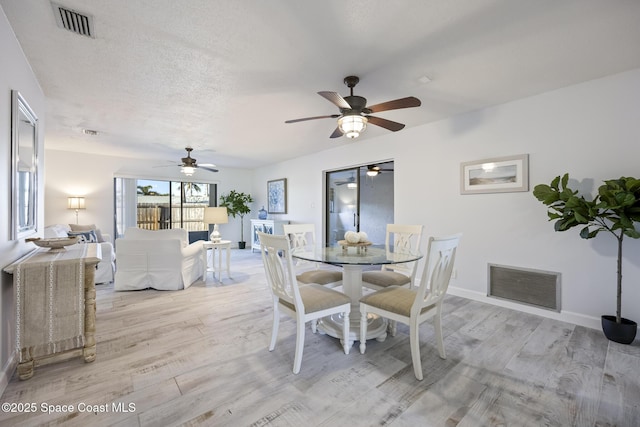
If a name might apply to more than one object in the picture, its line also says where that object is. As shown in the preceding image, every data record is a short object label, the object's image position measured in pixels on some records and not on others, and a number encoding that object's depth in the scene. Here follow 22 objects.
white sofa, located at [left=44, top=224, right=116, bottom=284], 4.17
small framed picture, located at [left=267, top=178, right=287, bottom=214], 7.03
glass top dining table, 2.26
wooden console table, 1.84
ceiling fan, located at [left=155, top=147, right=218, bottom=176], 5.04
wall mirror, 1.95
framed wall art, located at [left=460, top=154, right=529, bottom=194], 3.14
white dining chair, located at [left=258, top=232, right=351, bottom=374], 1.94
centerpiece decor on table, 2.67
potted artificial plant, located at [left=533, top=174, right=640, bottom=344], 2.18
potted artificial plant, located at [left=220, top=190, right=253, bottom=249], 7.86
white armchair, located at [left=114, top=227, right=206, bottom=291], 3.82
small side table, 4.42
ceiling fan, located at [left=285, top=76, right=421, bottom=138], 2.26
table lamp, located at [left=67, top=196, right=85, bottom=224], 5.74
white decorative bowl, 2.25
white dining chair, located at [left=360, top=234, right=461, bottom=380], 1.82
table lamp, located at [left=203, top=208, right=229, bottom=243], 4.59
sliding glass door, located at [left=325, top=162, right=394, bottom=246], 5.39
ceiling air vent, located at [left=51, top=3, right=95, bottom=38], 1.74
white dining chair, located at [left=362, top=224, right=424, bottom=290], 2.67
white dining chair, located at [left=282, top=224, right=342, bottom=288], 2.71
